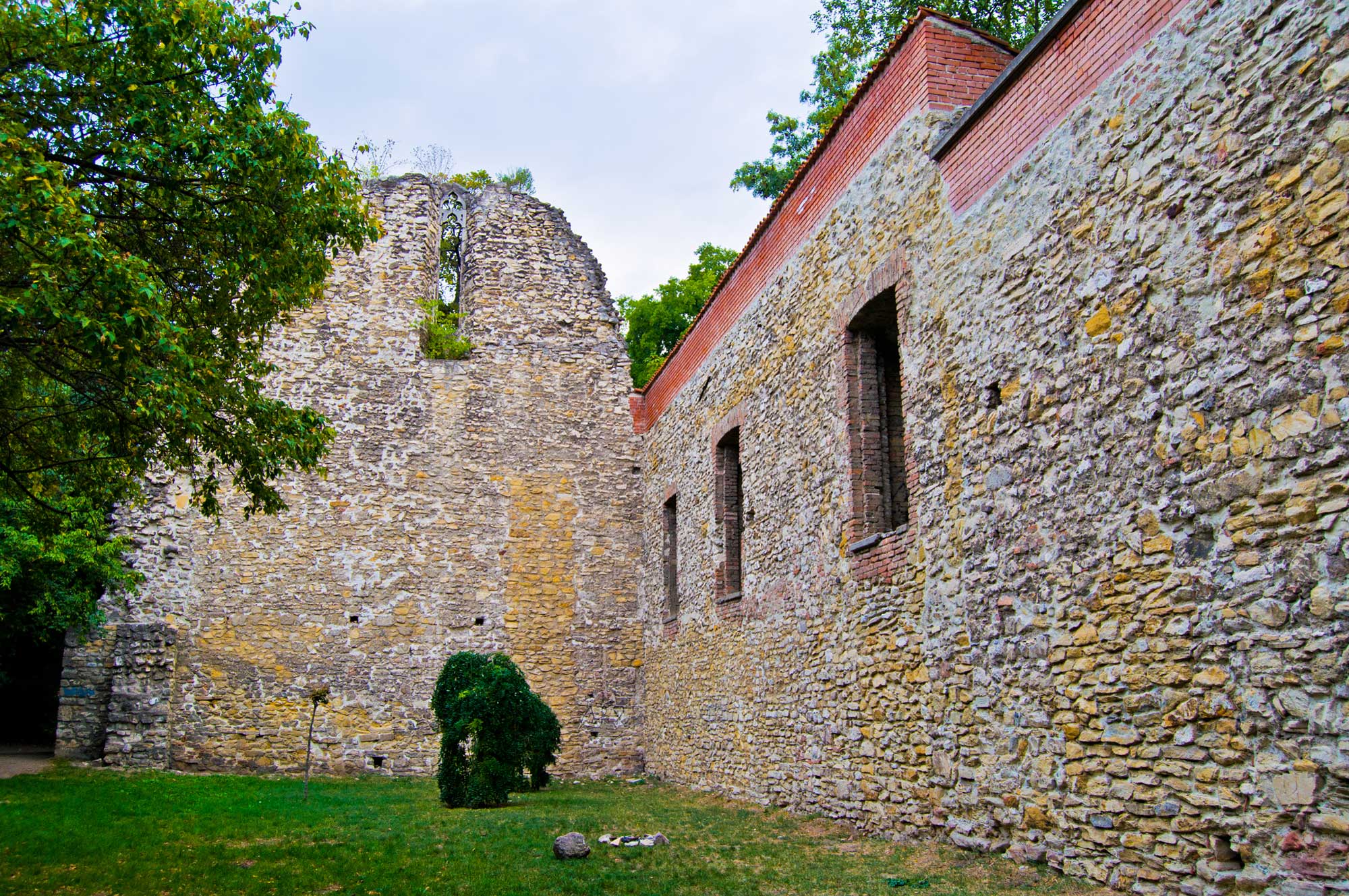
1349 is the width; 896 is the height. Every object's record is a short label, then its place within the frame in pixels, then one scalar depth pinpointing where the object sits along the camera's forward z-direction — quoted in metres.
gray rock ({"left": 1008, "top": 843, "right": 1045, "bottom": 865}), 5.27
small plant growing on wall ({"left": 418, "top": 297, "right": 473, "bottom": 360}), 15.98
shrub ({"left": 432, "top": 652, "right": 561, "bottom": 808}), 9.80
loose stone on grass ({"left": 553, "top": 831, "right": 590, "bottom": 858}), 6.59
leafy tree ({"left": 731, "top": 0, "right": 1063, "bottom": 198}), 14.59
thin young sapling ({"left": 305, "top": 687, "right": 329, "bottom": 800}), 11.52
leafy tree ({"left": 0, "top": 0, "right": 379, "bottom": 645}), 5.16
